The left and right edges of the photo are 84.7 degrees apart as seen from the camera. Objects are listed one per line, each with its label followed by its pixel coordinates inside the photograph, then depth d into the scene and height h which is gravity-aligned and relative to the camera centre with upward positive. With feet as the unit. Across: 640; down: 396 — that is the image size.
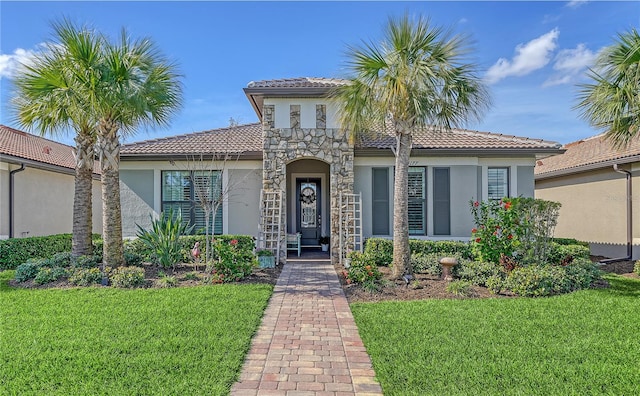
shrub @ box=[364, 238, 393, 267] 35.55 -4.42
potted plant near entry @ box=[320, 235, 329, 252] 46.91 -4.82
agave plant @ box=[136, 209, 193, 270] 31.65 -3.20
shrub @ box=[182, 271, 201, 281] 28.76 -5.74
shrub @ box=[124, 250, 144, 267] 32.53 -4.99
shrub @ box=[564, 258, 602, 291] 26.16 -5.05
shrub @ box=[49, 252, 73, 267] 31.11 -4.87
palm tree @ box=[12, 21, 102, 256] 26.66 +9.76
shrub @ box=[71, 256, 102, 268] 30.09 -4.80
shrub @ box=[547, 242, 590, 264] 33.85 -4.33
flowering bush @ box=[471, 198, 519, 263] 28.40 -2.23
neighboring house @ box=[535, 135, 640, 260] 41.11 +1.95
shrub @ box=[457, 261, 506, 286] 27.27 -5.06
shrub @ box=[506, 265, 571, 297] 24.48 -5.25
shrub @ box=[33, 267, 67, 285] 27.48 -5.47
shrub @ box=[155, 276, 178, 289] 26.74 -5.86
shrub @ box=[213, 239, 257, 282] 27.86 -4.49
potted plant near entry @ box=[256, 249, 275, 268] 34.60 -5.11
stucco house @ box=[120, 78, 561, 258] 38.78 +4.00
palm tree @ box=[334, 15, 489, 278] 27.63 +9.79
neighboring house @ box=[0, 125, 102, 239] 39.70 +2.43
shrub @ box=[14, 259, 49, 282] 28.66 -5.36
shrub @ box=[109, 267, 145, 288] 26.55 -5.42
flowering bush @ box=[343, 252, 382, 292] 26.78 -5.01
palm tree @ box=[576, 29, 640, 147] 27.25 +9.52
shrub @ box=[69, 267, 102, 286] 27.20 -5.55
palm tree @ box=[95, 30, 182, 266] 26.58 +8.40
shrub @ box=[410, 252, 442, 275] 31.93 -5.24
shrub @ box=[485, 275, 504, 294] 25.41 -5.55
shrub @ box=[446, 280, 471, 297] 24.88 -5.77
